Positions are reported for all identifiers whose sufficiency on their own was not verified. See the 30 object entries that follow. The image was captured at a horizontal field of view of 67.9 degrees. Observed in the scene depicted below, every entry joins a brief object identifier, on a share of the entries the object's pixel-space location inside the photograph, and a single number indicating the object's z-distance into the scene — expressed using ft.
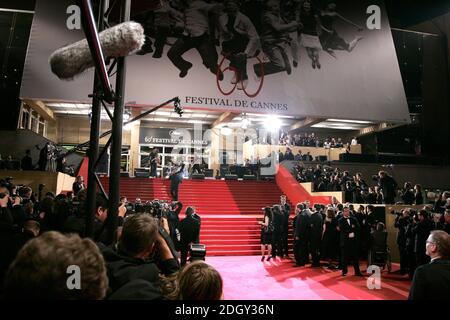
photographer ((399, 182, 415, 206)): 36.11
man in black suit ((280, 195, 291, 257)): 29.84
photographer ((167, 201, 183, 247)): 23.82
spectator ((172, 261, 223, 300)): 4.56
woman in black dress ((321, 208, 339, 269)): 26.94
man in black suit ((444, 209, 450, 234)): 19.25
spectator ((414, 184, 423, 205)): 36.40
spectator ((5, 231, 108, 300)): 3.14
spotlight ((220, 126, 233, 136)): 68.77
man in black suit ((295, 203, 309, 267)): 27.66
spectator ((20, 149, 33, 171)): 41.09
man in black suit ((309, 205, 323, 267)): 27.25
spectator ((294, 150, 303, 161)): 56.69
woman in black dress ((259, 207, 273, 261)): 29.35
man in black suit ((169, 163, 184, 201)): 44.04
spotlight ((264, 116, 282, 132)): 67.90
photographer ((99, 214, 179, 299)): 5.09
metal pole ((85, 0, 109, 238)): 9.50
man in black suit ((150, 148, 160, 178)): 51.76
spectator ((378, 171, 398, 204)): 37.83
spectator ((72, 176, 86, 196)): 31.27
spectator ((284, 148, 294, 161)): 55.88
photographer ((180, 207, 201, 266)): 23.52
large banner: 43.16
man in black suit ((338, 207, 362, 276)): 24.35
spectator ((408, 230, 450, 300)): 7.93
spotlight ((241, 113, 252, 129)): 52.24
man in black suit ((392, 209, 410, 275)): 25.14
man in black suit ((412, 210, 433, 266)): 21.34
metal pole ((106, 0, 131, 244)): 9.06
